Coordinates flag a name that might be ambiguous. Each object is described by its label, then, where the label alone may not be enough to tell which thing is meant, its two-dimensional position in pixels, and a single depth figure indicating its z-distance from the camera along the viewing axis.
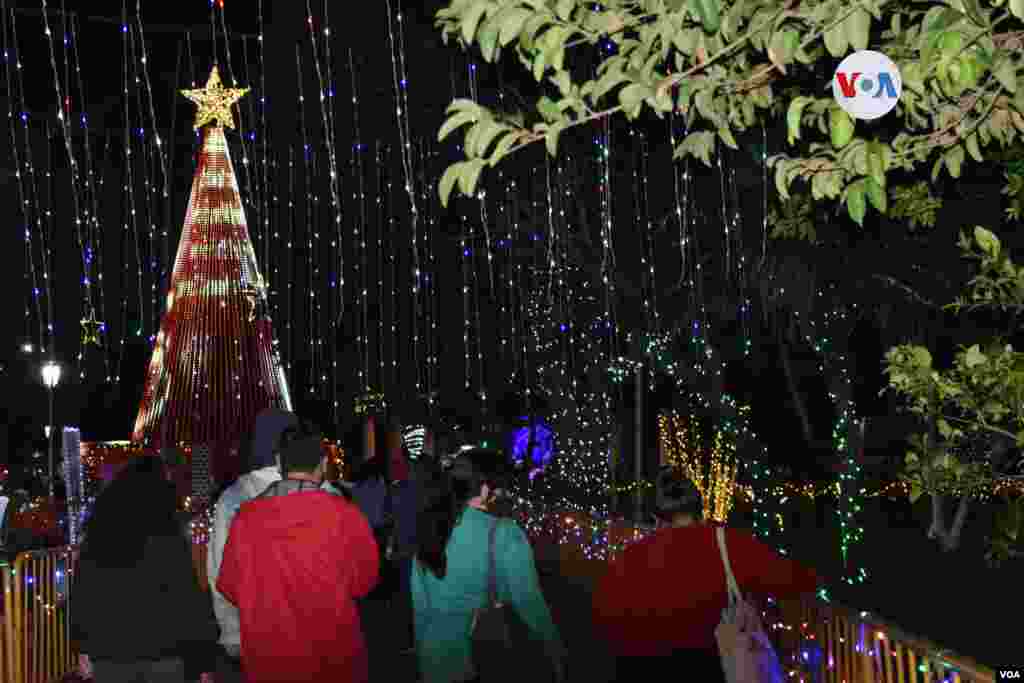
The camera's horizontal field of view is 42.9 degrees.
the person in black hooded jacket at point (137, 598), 5.28
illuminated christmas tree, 23.05
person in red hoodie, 5.44
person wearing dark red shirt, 5.14
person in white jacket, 7.57
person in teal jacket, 5.93
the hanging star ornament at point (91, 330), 28.63
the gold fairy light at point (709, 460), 20.95
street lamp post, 25.89
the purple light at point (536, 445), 28.31
